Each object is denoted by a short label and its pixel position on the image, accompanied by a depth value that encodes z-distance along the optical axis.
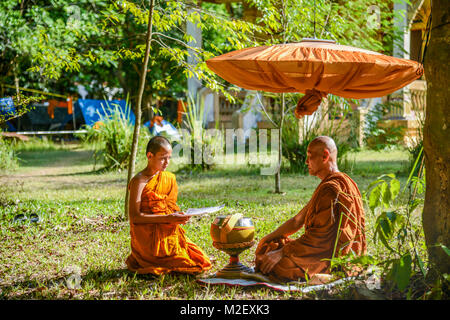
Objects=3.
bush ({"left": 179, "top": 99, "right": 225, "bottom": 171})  11.57
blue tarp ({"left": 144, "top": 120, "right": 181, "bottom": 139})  18.37
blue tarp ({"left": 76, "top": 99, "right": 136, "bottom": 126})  21.60
